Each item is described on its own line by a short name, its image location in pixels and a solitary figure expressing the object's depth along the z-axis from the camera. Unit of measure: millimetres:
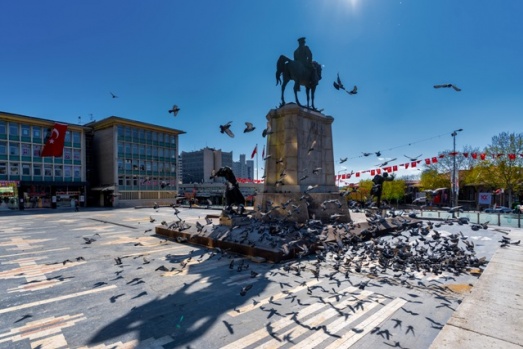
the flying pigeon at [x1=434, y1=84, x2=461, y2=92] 11558
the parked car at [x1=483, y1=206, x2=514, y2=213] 35503
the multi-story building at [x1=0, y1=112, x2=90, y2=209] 49875
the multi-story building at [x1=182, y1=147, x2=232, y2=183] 141000
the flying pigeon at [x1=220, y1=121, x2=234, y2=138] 12891
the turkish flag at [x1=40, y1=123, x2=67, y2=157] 52188
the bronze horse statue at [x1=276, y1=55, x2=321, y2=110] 17734
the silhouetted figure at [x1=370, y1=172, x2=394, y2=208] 20331
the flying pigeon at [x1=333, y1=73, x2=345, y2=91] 14969
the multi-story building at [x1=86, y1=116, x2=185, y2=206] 60719
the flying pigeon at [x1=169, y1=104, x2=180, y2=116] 13711
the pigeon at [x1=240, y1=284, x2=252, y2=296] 6538
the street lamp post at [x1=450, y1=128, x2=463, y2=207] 37031
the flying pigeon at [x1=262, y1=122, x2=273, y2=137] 16562
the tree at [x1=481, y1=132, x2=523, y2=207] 44031
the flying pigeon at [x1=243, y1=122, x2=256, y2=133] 13252
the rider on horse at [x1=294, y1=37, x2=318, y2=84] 18312
